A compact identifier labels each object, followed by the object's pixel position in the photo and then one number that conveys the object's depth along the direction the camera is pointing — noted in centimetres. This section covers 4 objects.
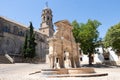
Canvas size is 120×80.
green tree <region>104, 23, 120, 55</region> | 1679
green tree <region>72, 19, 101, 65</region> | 1639
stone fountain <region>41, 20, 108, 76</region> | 823
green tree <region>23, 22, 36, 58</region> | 2165
